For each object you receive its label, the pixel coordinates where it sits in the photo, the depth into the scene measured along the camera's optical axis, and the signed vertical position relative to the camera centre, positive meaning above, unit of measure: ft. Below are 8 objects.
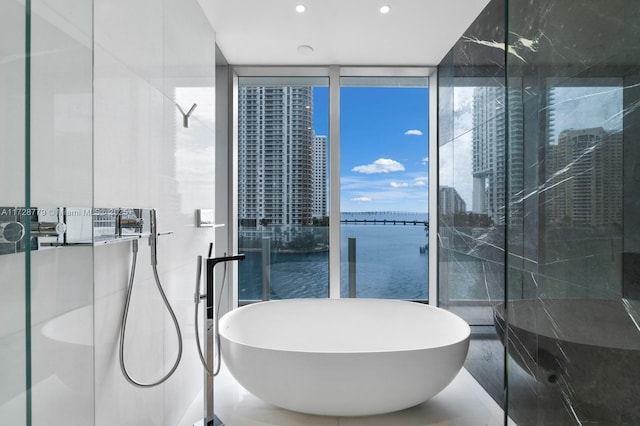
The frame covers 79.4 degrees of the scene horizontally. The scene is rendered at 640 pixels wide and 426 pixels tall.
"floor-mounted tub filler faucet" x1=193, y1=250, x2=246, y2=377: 6.44 -1.25
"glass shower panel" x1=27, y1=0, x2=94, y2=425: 2.24 +0.12
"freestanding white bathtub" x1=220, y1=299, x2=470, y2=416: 6.29 -2.72
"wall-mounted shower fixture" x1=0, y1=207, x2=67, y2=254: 1.99 -0.09
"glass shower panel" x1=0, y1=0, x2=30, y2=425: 1.97 -0.02
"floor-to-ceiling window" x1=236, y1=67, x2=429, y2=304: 11.86 +1.17
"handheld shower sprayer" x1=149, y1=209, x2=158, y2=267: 5.48 -0.32
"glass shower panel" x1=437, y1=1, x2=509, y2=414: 7.91 +0.59
